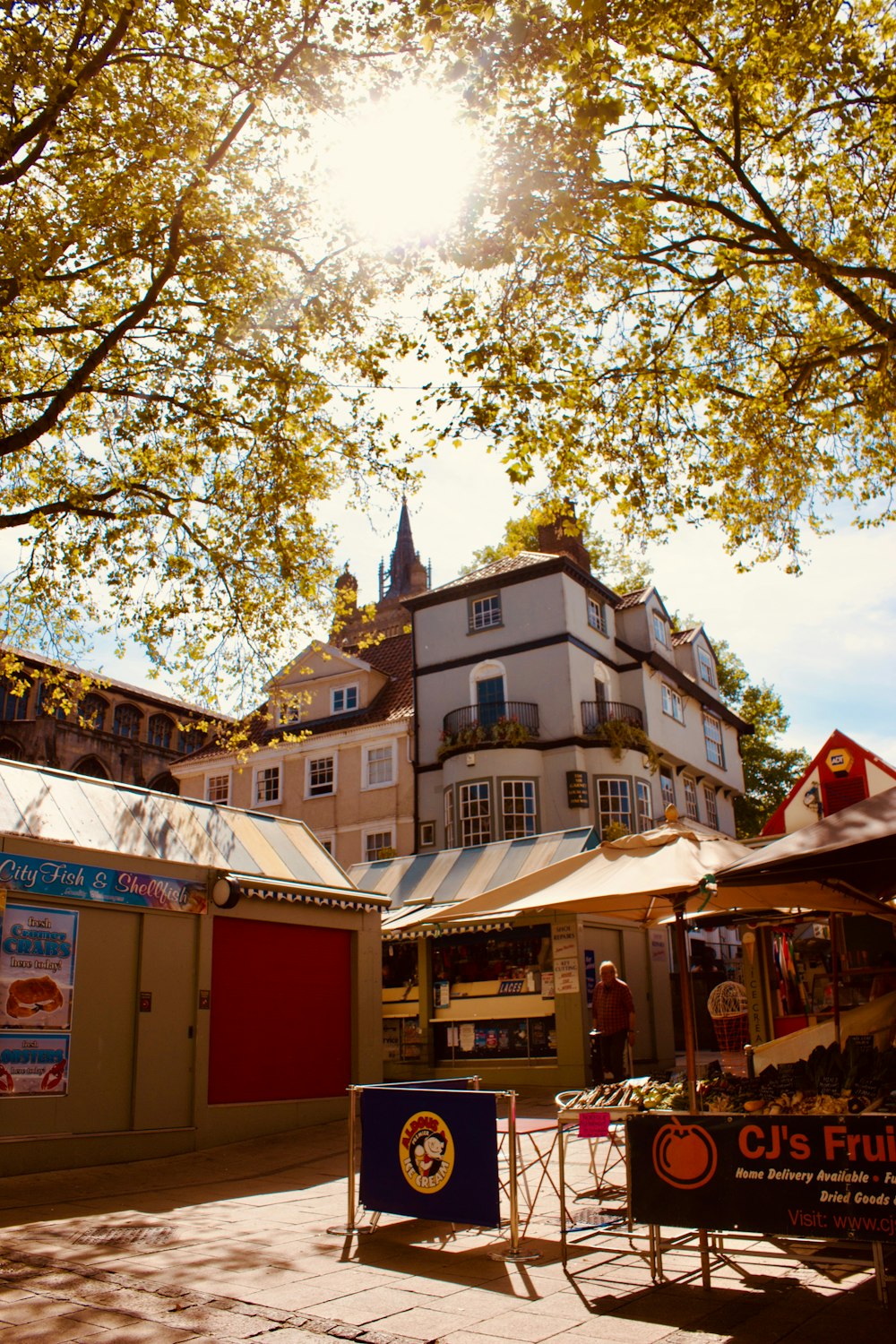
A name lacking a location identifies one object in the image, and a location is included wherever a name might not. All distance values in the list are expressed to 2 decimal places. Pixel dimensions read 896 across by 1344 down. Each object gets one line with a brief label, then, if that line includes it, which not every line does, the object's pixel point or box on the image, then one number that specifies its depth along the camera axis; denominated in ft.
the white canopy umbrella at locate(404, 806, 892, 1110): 24.25
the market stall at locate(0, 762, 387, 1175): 36.65
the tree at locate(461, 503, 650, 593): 126.31
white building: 93.30
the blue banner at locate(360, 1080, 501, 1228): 22.09
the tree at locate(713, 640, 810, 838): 152.35
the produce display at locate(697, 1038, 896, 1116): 19.07
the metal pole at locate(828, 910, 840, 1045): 28.58
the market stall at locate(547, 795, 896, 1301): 17.38
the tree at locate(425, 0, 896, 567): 33.76
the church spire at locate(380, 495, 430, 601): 283.81
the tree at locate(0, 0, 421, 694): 38.09
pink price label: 23.50
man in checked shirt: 39.96
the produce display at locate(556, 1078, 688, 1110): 23.94
